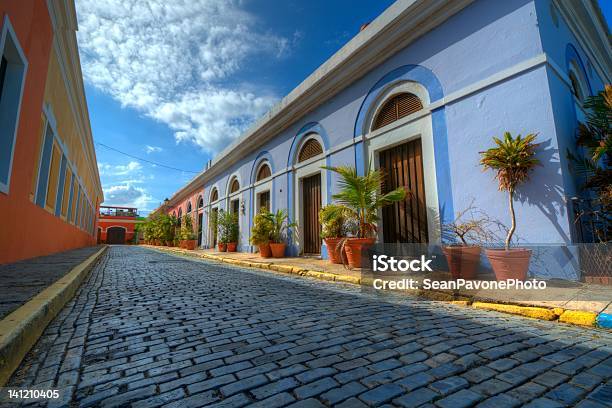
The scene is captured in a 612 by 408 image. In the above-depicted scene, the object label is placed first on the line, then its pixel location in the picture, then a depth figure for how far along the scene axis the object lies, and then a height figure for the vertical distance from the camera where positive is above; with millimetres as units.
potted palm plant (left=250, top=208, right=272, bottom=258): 10781 +305
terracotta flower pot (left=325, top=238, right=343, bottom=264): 7510 -180
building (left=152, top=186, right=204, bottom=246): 21688 +3369
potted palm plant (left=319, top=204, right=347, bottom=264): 7484 +362
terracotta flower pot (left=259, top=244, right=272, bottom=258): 10805 -248
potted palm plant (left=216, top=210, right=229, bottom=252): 14952 +549
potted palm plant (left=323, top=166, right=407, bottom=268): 6496 +902
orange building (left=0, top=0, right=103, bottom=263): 4387 +2445
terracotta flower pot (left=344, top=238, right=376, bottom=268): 6473 -136
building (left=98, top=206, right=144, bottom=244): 45031 +2894
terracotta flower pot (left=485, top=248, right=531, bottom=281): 4270 -310
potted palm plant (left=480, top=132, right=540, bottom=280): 4297 +1062
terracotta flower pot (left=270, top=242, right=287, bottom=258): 10750 -198
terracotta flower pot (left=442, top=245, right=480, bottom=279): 4723 -293
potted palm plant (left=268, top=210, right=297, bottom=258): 10793 +413
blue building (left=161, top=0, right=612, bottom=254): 4848 +2920
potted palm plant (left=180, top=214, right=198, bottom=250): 20156 +630
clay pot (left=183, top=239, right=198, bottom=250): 20094 +27
